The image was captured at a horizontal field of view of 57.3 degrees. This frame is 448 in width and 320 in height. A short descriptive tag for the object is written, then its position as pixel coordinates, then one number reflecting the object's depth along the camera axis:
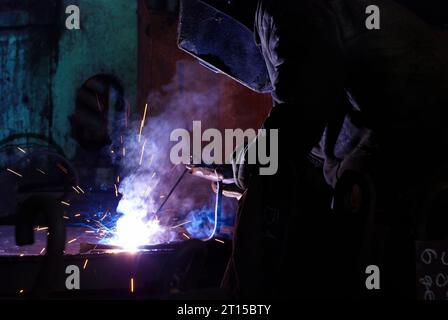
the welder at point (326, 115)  2.23
